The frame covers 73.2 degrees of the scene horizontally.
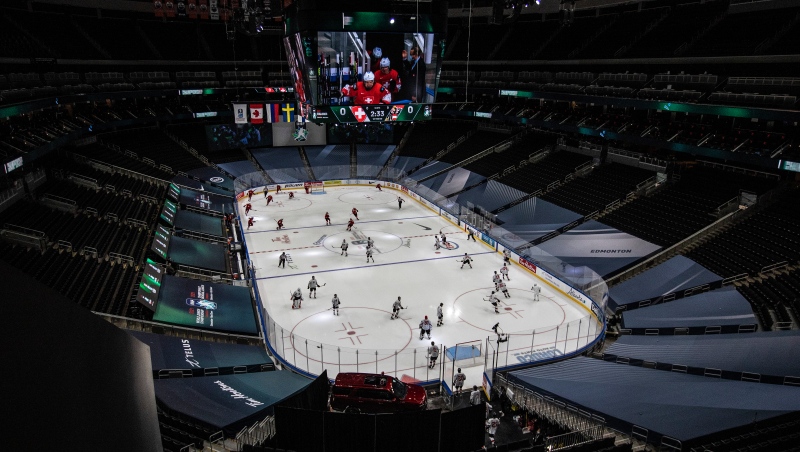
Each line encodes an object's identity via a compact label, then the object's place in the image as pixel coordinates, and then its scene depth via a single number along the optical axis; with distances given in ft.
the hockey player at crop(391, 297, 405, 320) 74.33
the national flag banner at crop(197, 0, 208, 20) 140.77
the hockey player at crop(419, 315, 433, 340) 67.77
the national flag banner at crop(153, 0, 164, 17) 140.05
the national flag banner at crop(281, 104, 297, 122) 148.05
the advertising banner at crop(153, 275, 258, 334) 67.46
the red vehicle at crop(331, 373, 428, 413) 51.52
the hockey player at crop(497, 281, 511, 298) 82.33
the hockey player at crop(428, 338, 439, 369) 60.13
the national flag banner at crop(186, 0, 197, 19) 138.58
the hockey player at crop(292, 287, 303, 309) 77.00
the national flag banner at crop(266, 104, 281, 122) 149.18
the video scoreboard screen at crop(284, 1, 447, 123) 77.15
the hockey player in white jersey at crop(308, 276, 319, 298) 80.53
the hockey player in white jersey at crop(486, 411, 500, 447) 47.12
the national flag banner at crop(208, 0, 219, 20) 139.44
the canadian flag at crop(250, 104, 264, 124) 147.02
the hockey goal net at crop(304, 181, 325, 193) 157.47
